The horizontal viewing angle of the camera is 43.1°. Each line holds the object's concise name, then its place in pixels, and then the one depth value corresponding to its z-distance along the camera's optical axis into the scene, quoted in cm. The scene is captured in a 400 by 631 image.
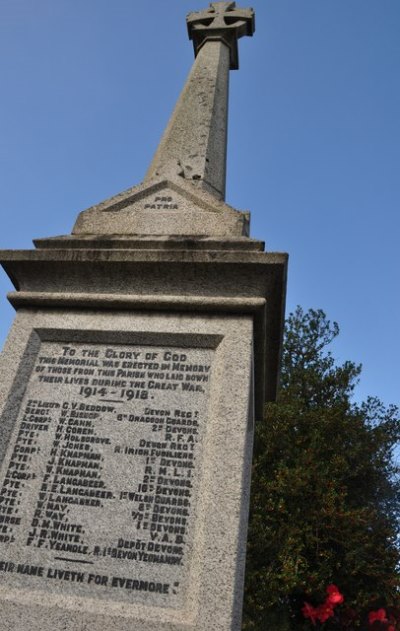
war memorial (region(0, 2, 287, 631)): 262
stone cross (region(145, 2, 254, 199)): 500
